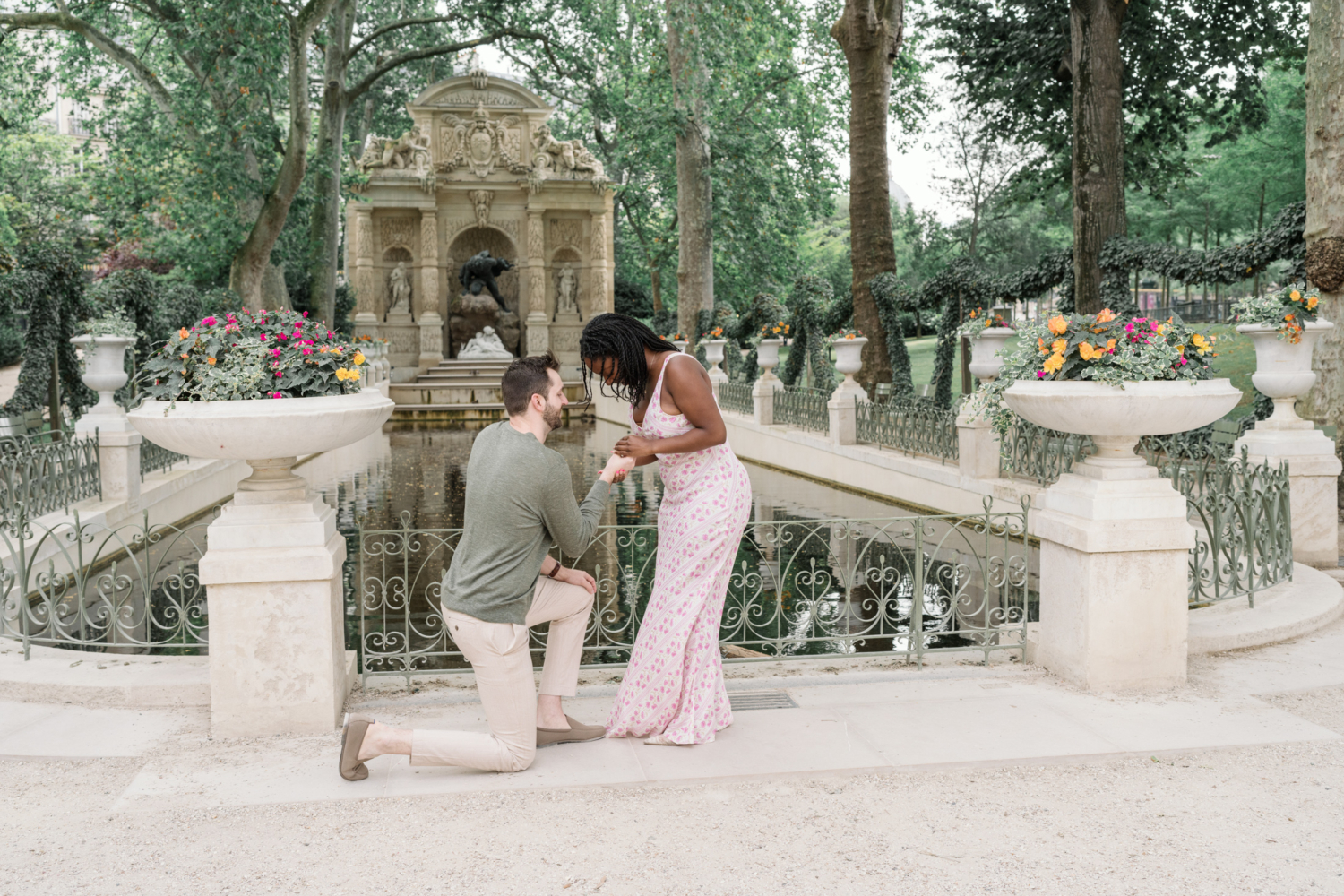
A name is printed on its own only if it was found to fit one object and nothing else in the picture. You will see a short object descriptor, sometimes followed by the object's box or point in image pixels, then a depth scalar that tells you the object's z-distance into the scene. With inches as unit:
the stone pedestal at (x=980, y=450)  441.7
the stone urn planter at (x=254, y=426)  167.2
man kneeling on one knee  152.6
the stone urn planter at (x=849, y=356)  593.9
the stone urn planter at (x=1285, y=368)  333.4
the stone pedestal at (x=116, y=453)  414.6
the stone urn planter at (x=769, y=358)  701.3
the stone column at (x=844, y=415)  567.5
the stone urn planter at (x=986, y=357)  462.6
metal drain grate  191.6
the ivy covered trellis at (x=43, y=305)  488.4
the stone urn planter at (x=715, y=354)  802.8
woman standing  164.9
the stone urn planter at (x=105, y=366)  439.8
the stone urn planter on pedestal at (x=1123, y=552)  192.5
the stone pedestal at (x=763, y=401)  688.4
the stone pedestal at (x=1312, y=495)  314.8
